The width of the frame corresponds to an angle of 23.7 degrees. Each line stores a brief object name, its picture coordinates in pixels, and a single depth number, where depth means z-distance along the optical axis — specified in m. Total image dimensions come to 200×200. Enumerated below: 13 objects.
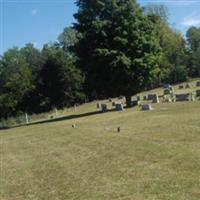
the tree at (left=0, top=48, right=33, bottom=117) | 81.88
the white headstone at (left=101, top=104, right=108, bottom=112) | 40.66
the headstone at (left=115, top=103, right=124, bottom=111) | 38.52
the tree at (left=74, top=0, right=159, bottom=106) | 40.94
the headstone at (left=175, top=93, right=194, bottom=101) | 36.31
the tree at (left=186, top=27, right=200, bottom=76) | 97.62
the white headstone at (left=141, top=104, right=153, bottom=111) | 32.77
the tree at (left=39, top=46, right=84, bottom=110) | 79.06
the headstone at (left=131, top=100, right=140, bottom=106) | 41.55
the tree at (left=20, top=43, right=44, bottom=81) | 97.13
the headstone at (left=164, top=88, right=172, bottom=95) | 46.16
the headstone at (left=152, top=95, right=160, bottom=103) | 39.97
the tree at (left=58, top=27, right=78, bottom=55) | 103.02
